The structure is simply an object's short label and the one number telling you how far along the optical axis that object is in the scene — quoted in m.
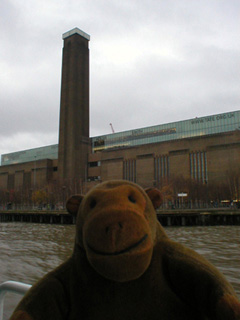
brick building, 64.00
